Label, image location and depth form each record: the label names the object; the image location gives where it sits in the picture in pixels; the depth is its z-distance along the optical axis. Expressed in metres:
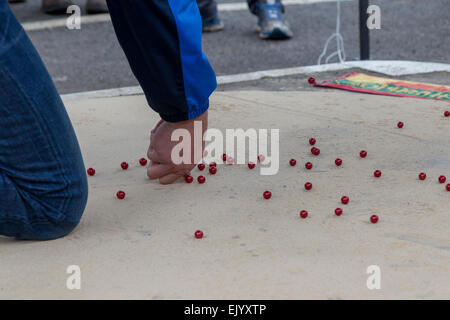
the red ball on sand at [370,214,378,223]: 1.93
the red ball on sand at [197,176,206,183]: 2.30
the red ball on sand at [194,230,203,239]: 1.90
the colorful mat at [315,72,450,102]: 3.22
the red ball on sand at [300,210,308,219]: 1.99
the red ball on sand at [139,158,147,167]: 2.52
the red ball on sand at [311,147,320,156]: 2.50
